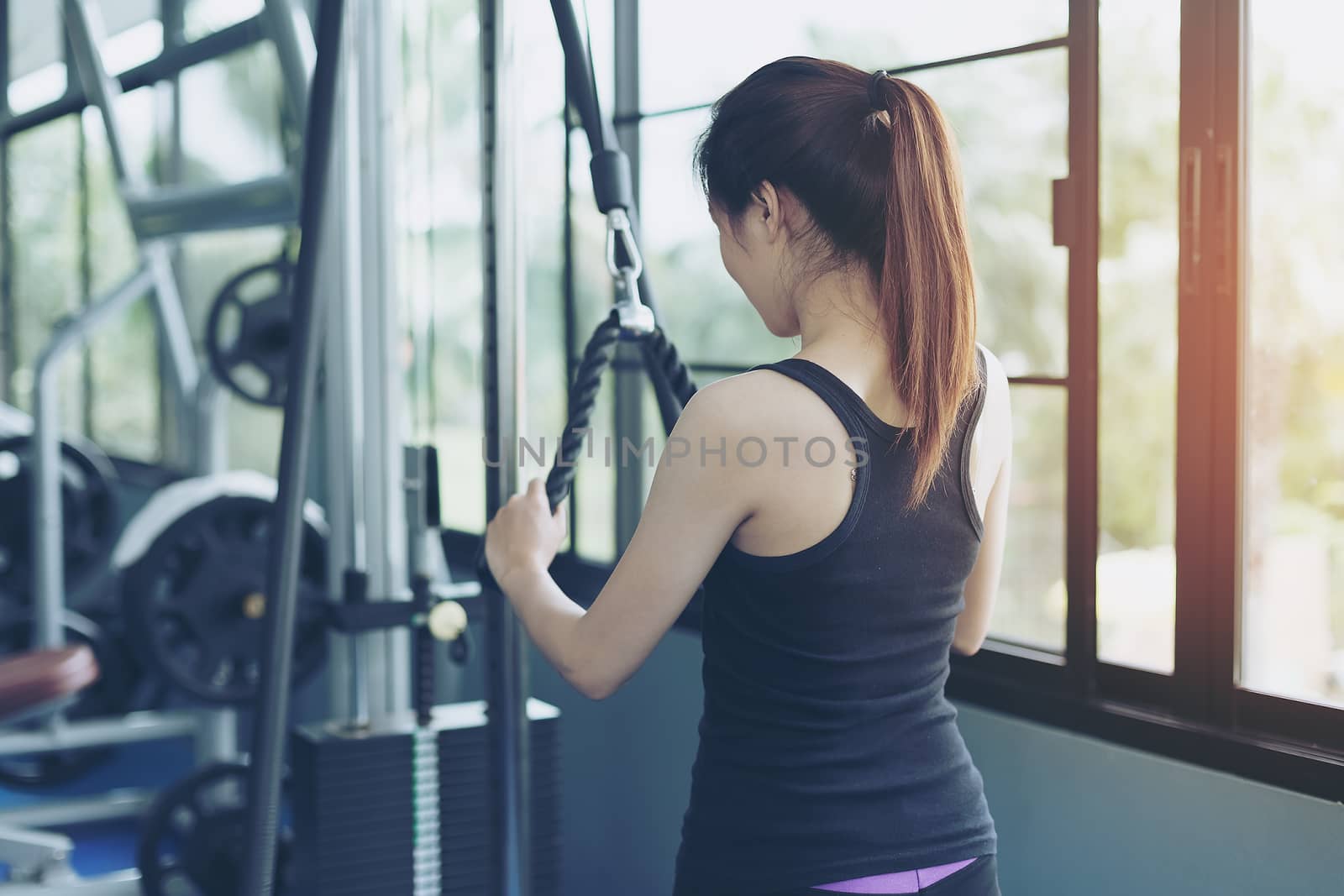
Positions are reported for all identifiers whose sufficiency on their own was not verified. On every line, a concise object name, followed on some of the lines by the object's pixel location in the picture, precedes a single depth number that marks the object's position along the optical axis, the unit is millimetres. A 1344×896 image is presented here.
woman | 1005
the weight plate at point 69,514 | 3366
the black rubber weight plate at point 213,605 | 2477
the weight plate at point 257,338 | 2783
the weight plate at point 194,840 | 2514
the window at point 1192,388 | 1560
